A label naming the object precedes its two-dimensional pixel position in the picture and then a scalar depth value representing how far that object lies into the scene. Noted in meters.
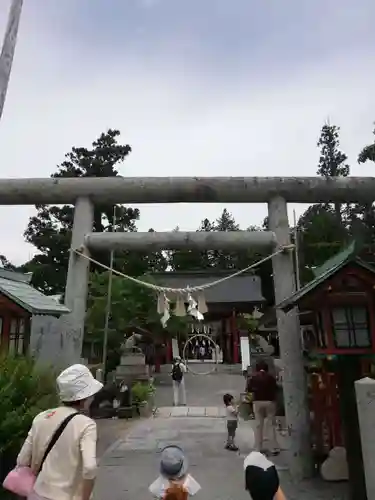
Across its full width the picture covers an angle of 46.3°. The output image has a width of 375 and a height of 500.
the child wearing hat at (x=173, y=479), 2.71
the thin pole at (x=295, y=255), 6.67
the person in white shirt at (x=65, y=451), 2.53
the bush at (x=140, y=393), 12.60
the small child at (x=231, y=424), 7.74
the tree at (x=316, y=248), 13.59
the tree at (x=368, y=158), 17.65
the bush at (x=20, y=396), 3.96
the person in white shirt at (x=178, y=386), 13.99
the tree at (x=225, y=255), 41.97
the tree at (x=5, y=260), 30.07
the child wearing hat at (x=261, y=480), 2.34
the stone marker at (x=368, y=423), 3.45
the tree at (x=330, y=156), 32.50
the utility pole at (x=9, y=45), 6.30
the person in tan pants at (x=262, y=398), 7.04
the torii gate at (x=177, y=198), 6.46
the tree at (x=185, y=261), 37.13
